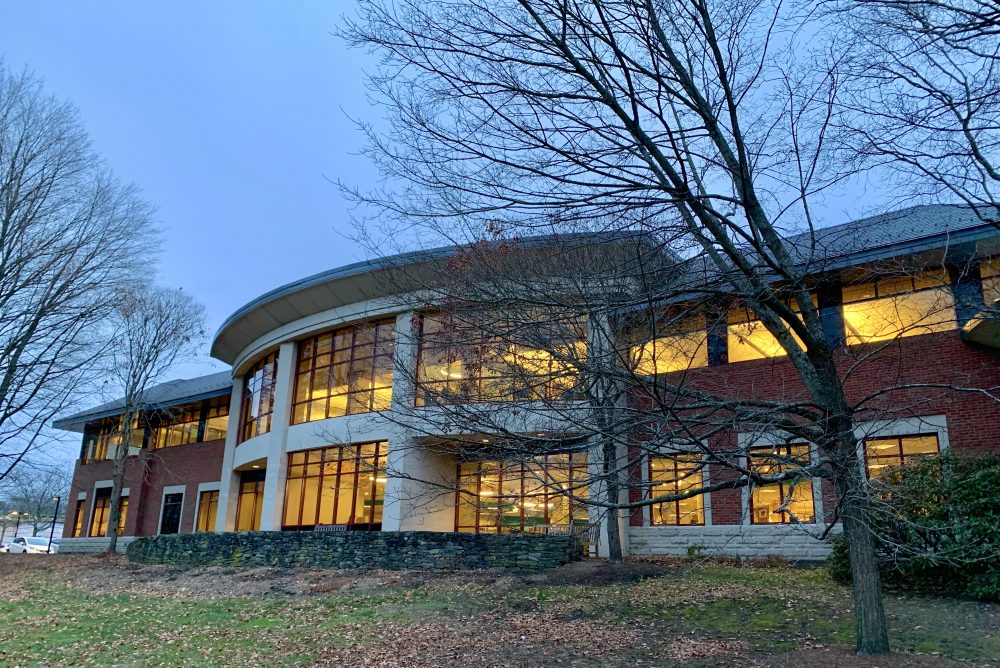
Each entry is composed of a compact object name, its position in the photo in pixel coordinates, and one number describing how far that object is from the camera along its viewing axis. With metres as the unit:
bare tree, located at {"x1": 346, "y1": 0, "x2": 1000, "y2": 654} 6.83
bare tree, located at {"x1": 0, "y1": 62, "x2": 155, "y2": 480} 13.26
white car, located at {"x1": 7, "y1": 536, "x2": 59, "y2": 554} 43.03
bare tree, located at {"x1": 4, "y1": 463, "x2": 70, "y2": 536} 16.77
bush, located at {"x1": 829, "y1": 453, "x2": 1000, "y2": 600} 10.17
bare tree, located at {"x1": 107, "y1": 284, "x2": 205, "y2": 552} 27.48
